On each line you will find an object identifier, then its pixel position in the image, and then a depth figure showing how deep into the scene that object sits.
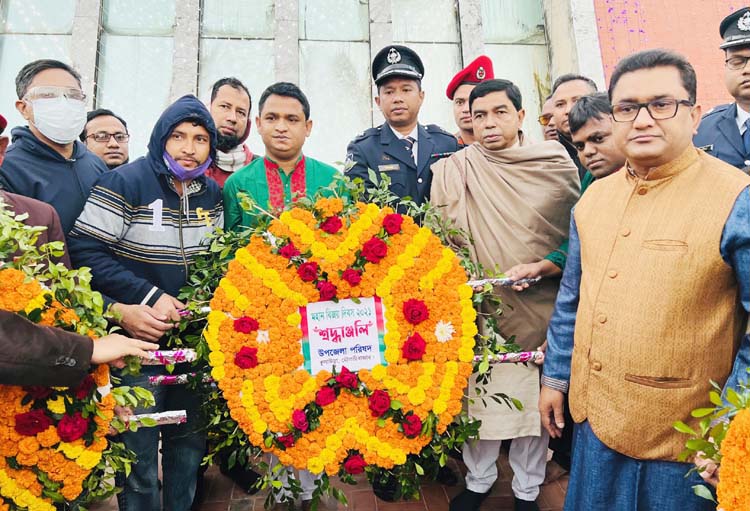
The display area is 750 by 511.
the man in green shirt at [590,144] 2.59
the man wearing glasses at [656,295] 1.71
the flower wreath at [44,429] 1.83
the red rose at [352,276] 2.28
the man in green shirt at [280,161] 3.04
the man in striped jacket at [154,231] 2.45
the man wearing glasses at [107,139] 4.32
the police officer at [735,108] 3.09
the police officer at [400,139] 3.47
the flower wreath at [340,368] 2.22
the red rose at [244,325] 2.22
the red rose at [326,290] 2.29
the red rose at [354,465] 2.22
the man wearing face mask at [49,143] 2.83
